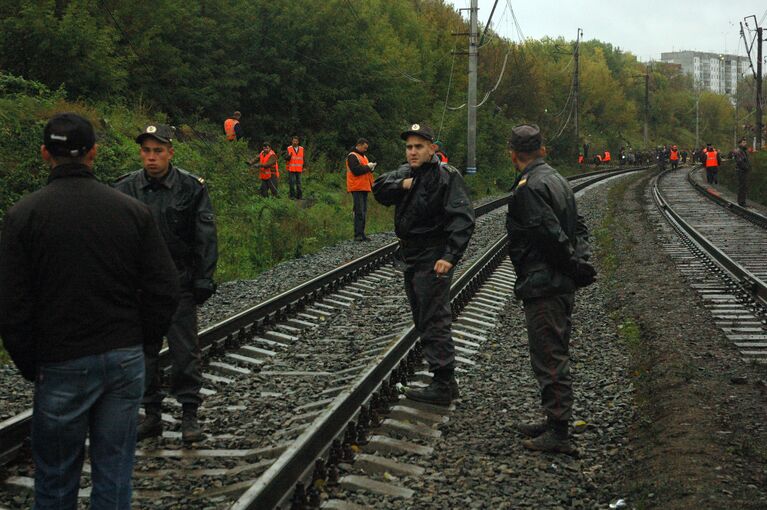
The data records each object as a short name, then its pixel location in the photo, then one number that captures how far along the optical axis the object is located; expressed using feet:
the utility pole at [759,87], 145.48
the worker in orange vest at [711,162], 123.85
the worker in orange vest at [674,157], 213.66
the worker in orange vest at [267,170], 71.87
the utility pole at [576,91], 206.05
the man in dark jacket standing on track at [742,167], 80.18
